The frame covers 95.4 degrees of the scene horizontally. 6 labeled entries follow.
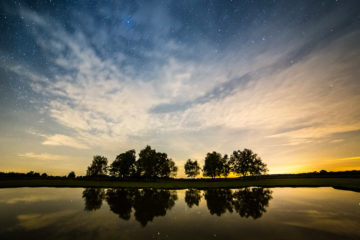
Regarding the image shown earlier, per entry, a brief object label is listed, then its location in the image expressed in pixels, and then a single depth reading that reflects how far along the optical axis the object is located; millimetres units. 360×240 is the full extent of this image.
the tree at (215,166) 93000
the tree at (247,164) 86500
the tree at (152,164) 88375
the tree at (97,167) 114188
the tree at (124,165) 100188
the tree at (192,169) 106312
